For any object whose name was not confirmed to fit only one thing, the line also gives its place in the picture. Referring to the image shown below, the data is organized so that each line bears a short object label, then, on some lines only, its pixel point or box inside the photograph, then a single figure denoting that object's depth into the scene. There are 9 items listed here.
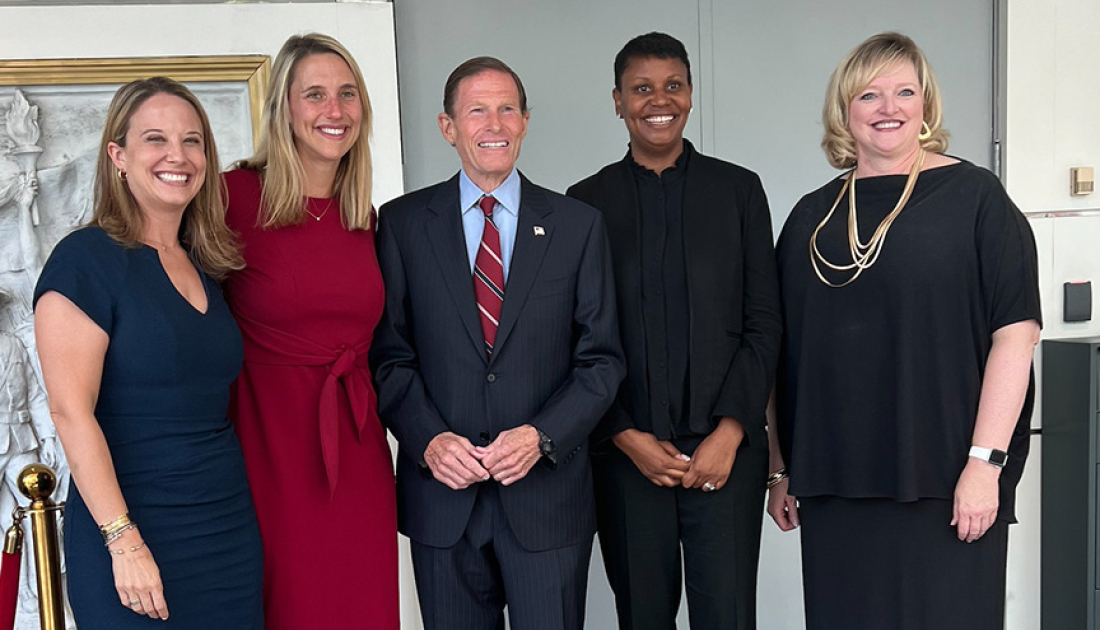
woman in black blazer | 2.67
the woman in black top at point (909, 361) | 2.38
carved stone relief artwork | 3.20
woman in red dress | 2.38
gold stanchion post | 2.38
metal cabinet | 3.63
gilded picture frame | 3.18
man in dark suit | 2.44
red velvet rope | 2.35
